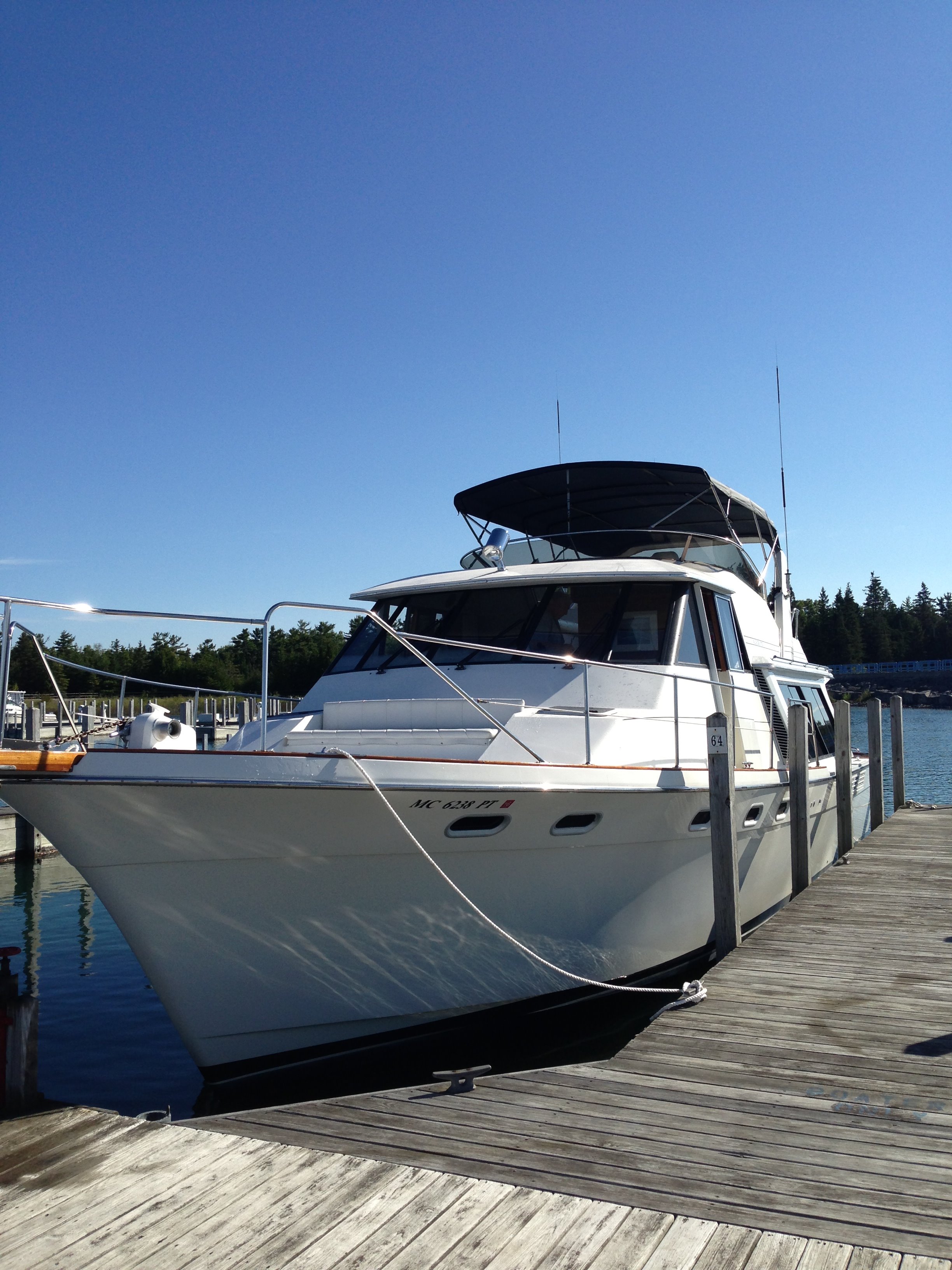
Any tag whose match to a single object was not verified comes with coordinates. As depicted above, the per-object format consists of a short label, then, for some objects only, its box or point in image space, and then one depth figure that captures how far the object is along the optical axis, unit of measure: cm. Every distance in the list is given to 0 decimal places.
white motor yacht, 484
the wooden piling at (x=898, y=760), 1359
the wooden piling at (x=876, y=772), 1237
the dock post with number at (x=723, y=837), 620
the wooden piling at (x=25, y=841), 1526
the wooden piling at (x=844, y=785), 981
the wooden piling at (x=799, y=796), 796
